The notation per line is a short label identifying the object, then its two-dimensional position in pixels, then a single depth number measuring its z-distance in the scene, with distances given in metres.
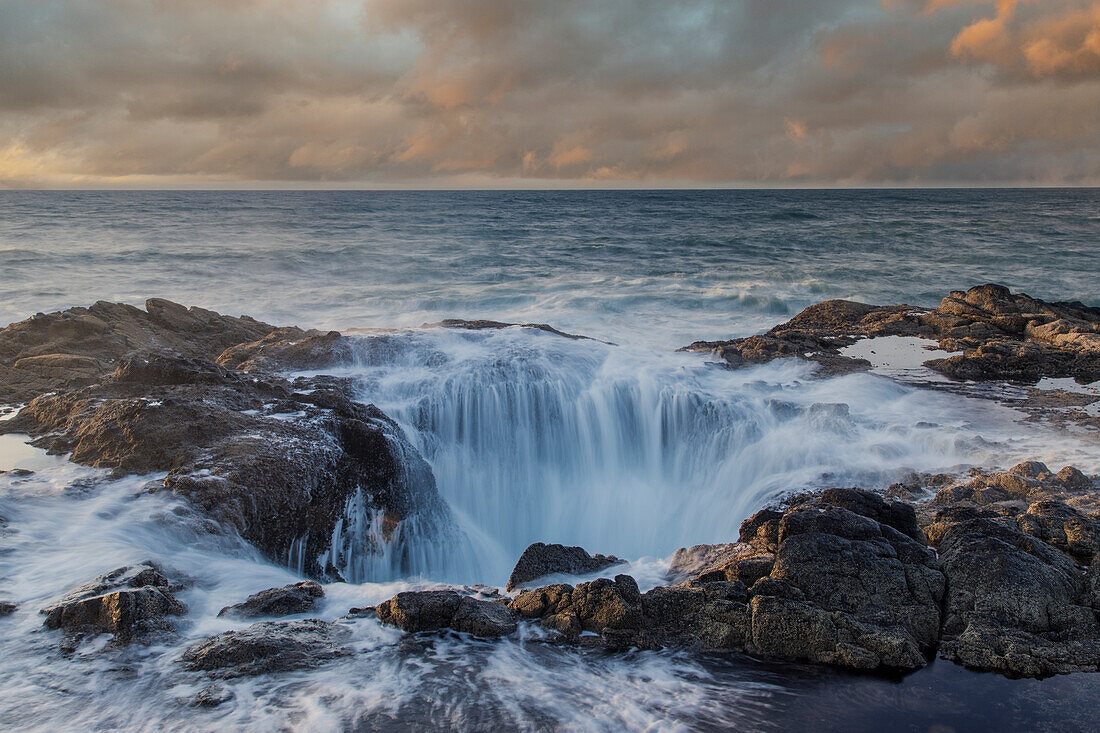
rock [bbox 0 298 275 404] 9.48
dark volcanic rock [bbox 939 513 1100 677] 4.56
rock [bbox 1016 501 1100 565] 5.65
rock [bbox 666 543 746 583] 6.11
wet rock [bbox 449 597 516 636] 5.03
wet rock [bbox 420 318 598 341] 12.80
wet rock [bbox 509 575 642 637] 5.06
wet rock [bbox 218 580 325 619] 5.11
